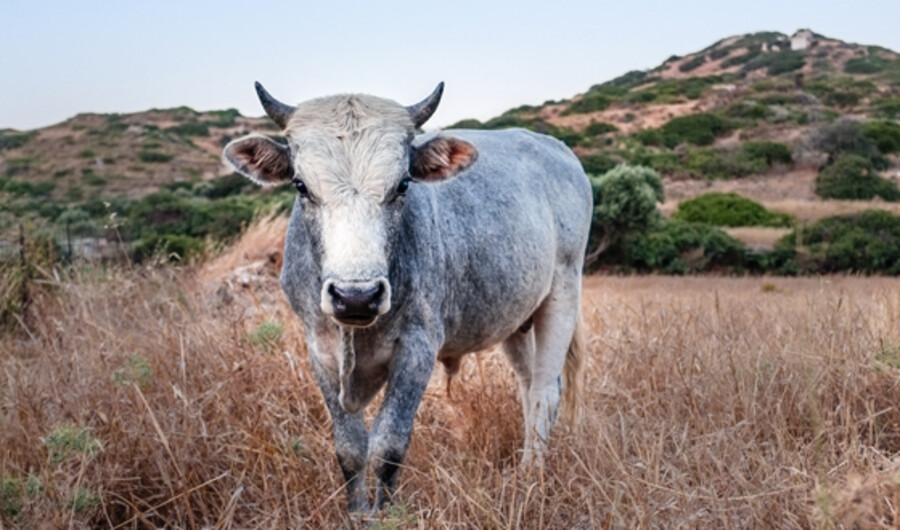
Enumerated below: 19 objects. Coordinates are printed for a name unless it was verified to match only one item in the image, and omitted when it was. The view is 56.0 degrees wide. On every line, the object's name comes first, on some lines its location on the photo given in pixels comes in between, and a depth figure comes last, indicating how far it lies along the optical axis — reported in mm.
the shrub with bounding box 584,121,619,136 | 38469
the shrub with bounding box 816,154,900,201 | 26494
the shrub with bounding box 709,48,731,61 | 55375
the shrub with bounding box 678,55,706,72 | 54281
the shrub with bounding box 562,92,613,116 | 43153
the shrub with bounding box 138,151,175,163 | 35219
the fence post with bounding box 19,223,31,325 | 9188
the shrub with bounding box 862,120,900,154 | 31266
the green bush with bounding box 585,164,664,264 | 21109
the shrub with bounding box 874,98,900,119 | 36875
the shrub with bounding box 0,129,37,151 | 34297
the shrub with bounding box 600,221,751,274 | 20500
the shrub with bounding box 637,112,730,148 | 36719
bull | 3086
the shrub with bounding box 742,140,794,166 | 32094
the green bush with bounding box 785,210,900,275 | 18953
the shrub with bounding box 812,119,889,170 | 29641
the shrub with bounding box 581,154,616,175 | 28859
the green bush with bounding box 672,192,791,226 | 24125
